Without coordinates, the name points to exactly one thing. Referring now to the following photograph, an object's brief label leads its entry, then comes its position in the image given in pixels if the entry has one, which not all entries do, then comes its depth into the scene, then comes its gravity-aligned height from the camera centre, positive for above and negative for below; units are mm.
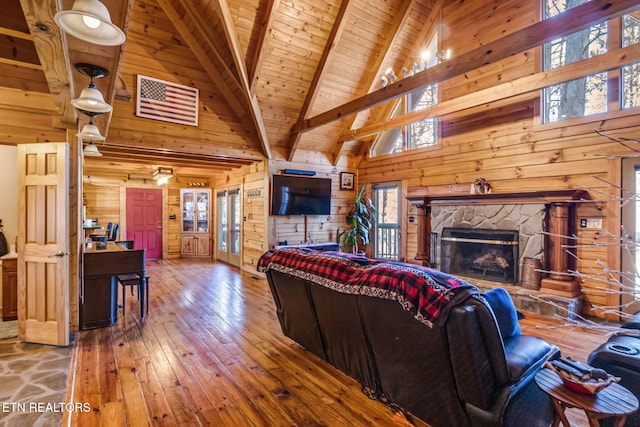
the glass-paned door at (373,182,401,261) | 6648 -203
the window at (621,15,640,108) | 3873 +1672
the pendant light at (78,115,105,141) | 3125 +734
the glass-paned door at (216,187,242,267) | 7969 -371
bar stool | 4059 -886
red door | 8781 -263
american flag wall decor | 5230 +1785
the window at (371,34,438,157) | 6020 +1663
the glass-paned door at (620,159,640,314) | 3879 +78
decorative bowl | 1527 -806
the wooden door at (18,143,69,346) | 3355 -225
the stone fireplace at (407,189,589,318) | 4184 -223
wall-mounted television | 6449 +320
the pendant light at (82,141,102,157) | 4207 +747
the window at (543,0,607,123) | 4145 +1728
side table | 1469 -869
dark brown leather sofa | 1766 -909
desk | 3818 -894
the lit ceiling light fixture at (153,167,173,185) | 7730 +853
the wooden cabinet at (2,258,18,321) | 3977 -984
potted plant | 6887 -240
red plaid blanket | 1808 -447
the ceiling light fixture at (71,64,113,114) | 2379 +849
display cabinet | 9312 -402
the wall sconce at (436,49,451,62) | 5633 +2753
